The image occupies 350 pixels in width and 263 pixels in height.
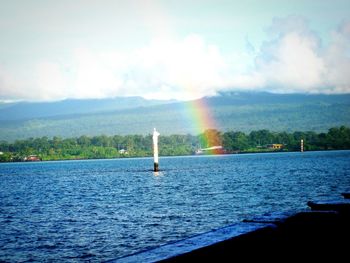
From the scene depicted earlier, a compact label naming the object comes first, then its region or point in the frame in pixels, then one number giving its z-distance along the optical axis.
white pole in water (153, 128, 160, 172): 118.97
